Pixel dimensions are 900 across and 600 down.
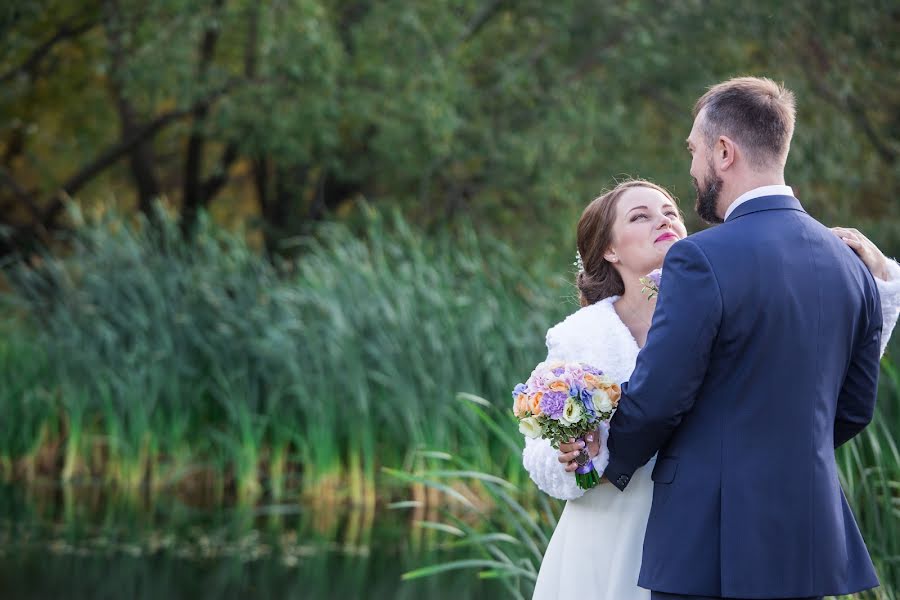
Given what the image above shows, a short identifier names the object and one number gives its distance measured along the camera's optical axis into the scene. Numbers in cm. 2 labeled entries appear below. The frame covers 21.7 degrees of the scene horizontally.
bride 521
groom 451
